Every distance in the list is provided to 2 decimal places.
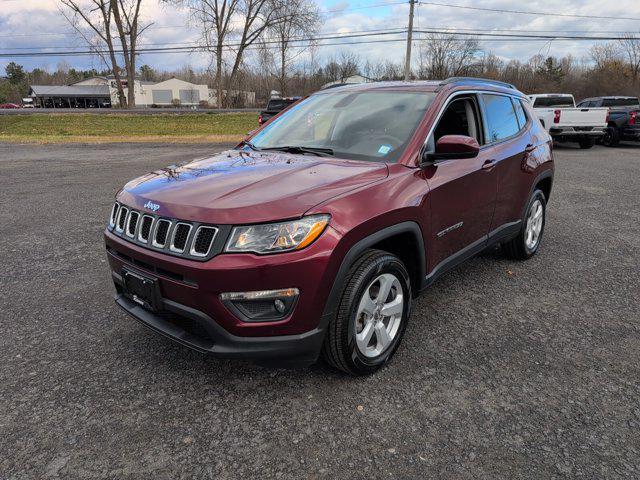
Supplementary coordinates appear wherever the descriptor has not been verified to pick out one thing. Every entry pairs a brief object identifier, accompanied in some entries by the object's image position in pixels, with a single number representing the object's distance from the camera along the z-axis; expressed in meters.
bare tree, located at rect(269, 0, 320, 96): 45.25
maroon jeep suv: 2.37
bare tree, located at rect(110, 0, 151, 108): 42.59
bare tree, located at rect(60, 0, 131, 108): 41.97
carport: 90.88
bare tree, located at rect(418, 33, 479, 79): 58.84
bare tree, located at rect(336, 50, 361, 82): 70.06
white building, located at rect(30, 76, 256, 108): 90.81
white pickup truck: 15.38
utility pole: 30.84
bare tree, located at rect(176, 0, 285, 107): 46.06
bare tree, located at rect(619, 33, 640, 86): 61.18
